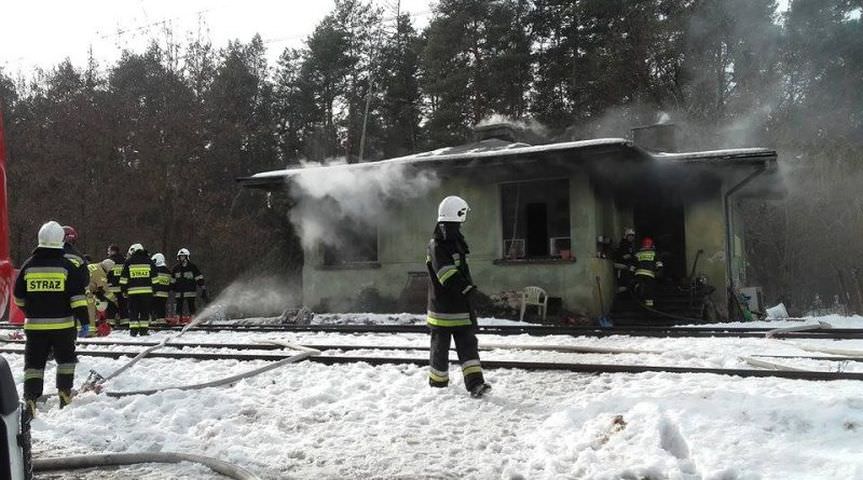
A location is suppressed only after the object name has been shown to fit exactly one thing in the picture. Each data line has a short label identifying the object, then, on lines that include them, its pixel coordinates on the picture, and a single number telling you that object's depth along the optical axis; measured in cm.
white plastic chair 1466
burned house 1470
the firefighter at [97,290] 1254
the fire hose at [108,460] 455
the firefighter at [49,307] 640
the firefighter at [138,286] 1213
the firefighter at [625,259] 1499
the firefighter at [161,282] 1475
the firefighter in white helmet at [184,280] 1559
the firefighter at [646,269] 1404
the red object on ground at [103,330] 1257
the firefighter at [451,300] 616
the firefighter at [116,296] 1390
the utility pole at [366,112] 3175
